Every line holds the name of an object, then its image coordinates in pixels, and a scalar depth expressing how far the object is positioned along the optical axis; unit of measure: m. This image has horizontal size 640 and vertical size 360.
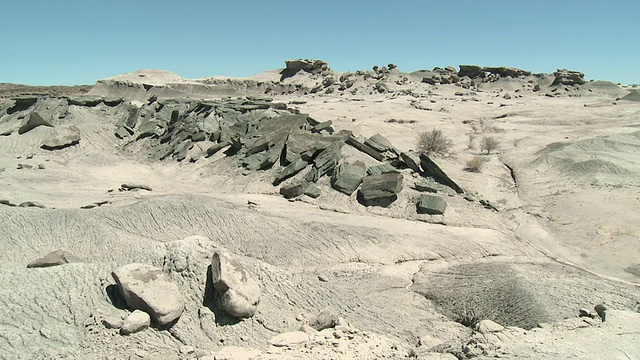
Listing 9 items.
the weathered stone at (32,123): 19.42
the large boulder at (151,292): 4.84
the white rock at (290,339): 4.80
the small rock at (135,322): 4.59
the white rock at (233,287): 5.21
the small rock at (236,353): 4.47
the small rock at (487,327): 4.97
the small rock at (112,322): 4.62
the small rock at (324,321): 5.27
